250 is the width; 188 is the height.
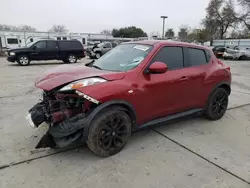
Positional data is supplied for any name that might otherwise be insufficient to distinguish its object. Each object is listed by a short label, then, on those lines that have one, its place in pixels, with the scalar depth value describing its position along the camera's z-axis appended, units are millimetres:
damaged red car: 2859
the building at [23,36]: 35281
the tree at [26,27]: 65062
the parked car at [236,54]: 23234
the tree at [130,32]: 64350
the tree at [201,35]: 51341
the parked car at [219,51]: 24797
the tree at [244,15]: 36750
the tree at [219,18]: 44094
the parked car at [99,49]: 19667
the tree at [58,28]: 69625
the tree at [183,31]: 54741
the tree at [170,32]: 57019
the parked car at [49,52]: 14180
